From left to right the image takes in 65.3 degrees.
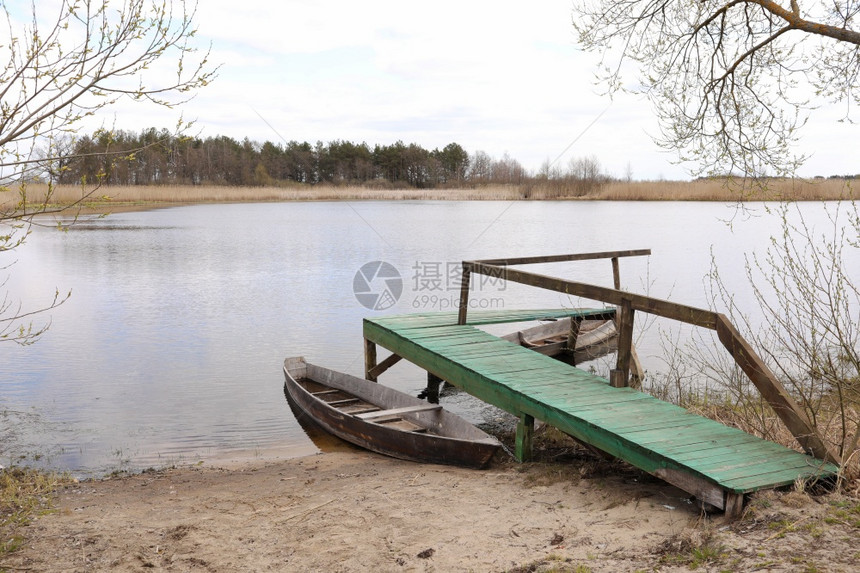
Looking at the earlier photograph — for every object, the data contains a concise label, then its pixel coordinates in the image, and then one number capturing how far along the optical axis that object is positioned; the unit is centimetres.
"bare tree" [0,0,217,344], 382
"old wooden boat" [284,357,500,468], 587
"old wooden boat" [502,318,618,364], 923
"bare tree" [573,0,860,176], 914
